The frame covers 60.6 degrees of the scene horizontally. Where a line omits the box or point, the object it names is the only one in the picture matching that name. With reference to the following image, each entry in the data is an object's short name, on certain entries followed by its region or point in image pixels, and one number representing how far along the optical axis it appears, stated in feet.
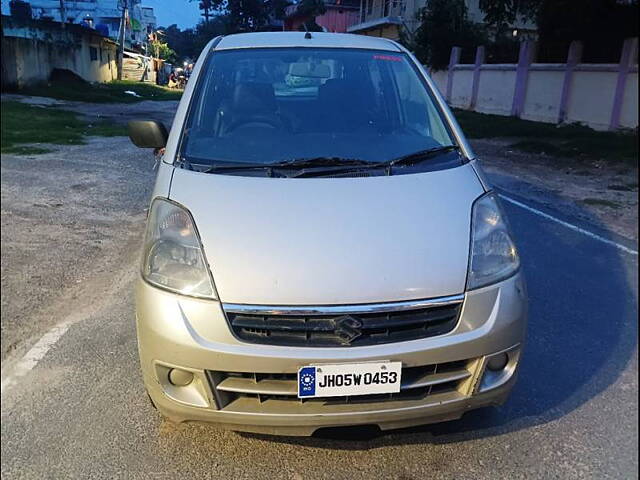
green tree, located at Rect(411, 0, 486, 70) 58.95
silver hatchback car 6.08
